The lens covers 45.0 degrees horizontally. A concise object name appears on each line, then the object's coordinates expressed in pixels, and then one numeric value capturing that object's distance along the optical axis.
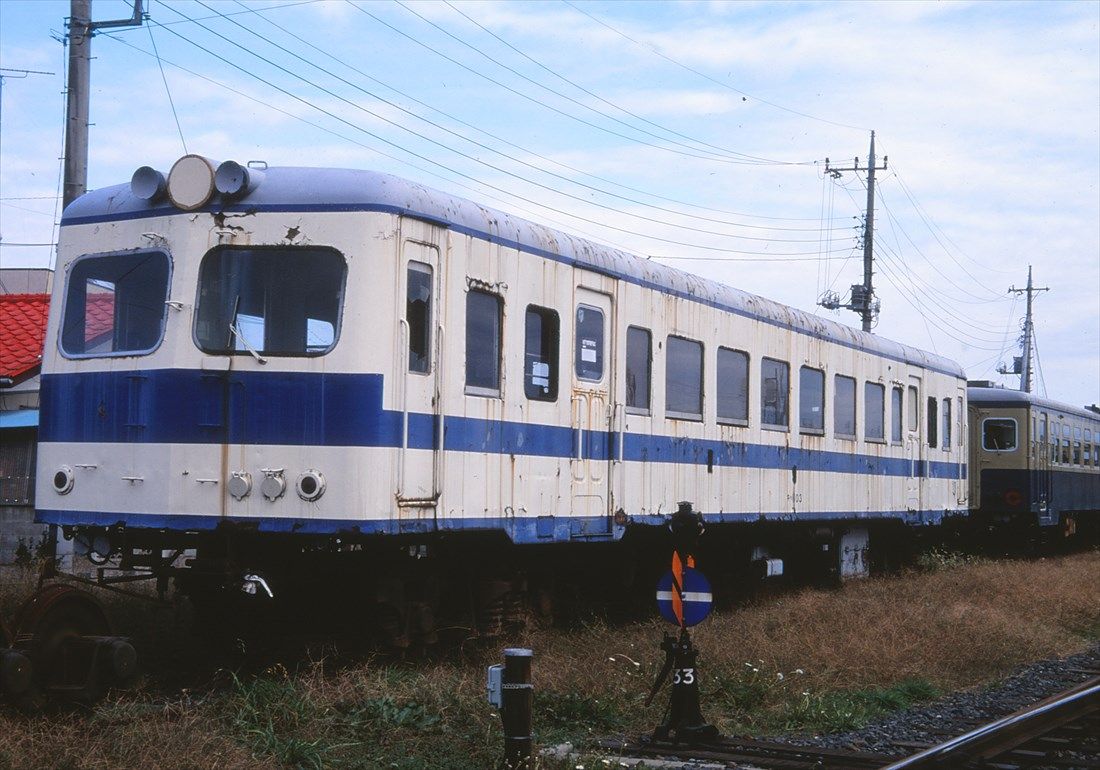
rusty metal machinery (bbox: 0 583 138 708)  7.57
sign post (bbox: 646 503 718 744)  7.69
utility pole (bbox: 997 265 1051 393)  62.93
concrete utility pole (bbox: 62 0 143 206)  12.44
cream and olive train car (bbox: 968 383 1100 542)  24.67
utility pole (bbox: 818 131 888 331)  36.47
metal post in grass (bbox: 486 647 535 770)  6.45
